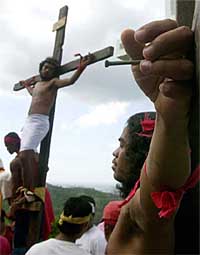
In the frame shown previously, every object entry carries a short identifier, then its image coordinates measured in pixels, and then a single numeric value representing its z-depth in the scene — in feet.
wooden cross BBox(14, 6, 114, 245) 9.97
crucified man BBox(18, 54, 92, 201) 10.03
